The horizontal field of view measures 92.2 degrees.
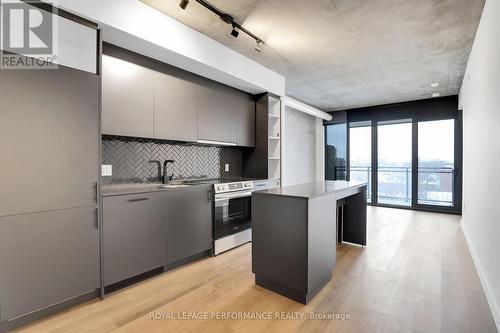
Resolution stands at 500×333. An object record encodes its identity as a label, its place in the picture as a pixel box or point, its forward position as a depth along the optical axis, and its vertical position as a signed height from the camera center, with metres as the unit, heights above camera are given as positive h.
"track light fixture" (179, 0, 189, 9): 2.14 +1.46
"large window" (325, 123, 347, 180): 7.09 +0.43
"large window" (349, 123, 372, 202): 6.72 +0.38
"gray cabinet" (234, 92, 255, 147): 3.87 +0.79
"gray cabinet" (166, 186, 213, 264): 2.68 -0.66
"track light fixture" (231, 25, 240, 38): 2.61 +1.45
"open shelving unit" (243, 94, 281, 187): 4.06 +0.37
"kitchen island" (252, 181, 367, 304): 2.05 -0.67
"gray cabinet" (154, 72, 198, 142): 2.78 +0.71
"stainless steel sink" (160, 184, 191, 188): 2.93 -0.23
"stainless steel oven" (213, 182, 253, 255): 3.17 -0.69
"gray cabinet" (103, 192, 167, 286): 2.18 -0.67
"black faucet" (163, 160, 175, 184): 3.08 -0.10
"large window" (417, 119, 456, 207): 5.62 +0.07
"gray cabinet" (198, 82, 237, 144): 3.28 +0.75
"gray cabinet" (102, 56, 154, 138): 2.35 +0.70
